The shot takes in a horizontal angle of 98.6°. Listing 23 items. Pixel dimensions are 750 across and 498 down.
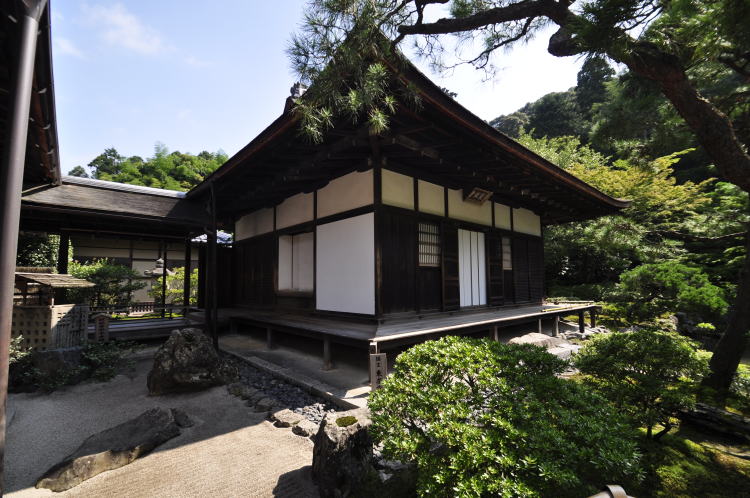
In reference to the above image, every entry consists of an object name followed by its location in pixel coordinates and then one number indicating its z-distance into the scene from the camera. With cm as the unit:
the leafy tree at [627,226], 1255
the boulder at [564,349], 670
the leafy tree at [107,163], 3409
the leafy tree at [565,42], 313
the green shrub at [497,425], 178
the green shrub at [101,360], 533
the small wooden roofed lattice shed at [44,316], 513
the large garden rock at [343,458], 243
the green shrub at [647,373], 310
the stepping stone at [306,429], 351
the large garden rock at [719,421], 358
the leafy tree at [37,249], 891
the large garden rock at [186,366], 470
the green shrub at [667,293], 996
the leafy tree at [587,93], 2760
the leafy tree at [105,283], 908
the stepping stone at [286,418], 372
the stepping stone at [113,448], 271
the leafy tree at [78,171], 3854
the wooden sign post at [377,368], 429
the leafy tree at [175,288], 1445
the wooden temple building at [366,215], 509
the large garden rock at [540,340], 690
